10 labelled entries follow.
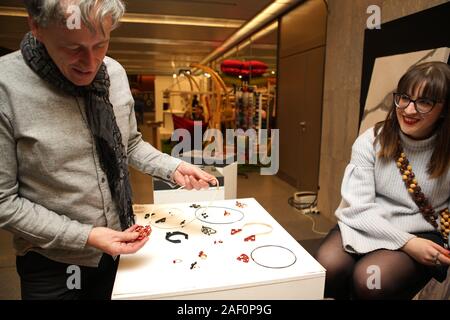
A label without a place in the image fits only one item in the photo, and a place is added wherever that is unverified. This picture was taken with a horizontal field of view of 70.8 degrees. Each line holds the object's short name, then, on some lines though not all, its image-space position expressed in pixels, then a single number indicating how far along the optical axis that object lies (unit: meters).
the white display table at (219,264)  0.84
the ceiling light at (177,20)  4.89
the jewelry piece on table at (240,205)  1.38
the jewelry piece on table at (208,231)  1.14
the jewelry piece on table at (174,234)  1.08
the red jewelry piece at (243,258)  0.96
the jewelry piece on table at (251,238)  1.09
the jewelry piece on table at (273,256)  0.94
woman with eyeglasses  1.20
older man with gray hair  0.73
